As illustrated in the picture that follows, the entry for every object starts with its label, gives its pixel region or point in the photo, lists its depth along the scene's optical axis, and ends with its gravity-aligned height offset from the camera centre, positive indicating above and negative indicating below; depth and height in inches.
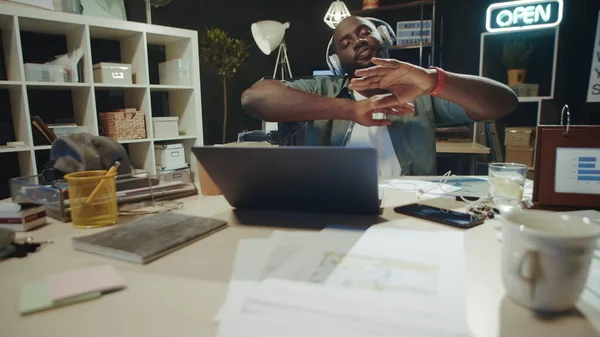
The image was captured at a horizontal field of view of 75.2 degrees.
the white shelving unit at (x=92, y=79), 93.8 +11.4
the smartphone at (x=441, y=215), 32.1 -8.6
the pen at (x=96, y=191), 33.3 -5.9
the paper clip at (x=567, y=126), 35.9 -1.1
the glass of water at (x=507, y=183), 38.8 -6.8
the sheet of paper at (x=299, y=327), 16.5 -9.1
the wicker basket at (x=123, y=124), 110.9 -1.0
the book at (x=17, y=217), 33.5 -8.1
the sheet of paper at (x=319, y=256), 21.9 -8.7
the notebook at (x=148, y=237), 26.4 -8.6
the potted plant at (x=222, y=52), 140.3 +24.5
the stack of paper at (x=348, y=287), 17.1 -8.8
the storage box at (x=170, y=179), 48.5 -7.3
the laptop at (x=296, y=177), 30.2 -4.9
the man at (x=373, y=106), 59.0 +1.9
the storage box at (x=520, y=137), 138.7 -7.8
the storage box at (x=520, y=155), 140.1 -14.3
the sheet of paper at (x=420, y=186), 46.1 -8.6
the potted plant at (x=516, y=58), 144.3 +21.3
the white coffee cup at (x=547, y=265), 17.5 -6.9
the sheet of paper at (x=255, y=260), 20.1 -9.0
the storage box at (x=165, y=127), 122.6 -2.1
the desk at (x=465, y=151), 117.5 -10.5
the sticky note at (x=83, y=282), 20.7 -8.9
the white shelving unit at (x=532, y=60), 140.2 +20.9
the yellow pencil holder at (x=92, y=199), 33.8 -6.9
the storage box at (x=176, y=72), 127.6 +15.9
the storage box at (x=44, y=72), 95.3 +12.2
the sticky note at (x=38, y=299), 19.6 -9.2
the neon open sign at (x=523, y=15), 135.9 +35.9
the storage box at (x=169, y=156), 124.6 -11.5
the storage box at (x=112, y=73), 107.5 +13.4
